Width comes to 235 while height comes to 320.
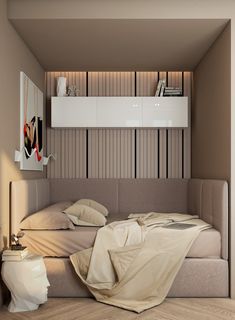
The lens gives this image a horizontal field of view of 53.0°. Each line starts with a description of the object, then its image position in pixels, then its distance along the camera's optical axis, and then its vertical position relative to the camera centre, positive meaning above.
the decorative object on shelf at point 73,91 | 2.90 +0.85
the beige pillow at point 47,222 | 2.02 -0.53
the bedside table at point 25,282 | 1.71 -0.89
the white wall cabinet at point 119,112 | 2.84 +0.59
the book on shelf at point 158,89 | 2.90 +0.88
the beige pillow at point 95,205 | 2.54 -0.49
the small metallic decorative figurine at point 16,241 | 1.78 -0.63
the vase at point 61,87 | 2.89 +0.90
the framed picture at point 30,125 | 2.25 +0.37
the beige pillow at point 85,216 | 2.12 -0.51
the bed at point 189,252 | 1.96 -0.75
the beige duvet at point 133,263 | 1.86 -0.83
